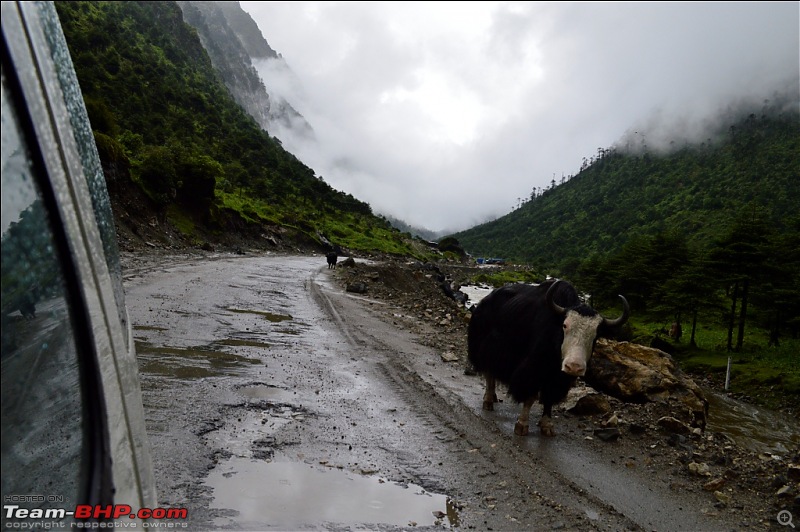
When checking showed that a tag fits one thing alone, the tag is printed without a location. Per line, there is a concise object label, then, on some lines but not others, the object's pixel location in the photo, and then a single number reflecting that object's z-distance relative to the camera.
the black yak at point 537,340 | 5.42
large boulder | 7.49
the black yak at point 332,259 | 29.53
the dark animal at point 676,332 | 23.72
